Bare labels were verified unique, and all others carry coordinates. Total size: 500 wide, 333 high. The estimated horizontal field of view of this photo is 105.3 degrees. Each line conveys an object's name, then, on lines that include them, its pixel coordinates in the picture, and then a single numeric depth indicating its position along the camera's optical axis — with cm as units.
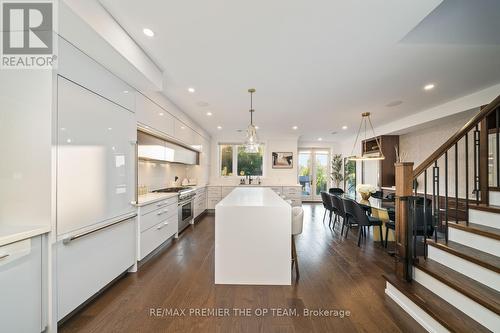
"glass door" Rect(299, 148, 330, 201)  832
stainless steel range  388
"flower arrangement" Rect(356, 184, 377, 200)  401
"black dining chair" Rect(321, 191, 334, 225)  451
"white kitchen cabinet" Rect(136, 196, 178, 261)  259
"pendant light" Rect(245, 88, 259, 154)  346
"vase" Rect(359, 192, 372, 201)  402
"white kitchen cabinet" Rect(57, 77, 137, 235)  158
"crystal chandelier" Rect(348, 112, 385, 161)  434
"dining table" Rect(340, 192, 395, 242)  333
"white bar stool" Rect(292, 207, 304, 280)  234
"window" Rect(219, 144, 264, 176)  700
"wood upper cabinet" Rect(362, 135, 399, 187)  570
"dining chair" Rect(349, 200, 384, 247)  323
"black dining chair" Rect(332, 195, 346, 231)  393
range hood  299
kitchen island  225
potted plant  794
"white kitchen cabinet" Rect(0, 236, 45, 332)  122
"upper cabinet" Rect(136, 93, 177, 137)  262
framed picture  689
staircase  142
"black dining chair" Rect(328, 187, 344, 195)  565
